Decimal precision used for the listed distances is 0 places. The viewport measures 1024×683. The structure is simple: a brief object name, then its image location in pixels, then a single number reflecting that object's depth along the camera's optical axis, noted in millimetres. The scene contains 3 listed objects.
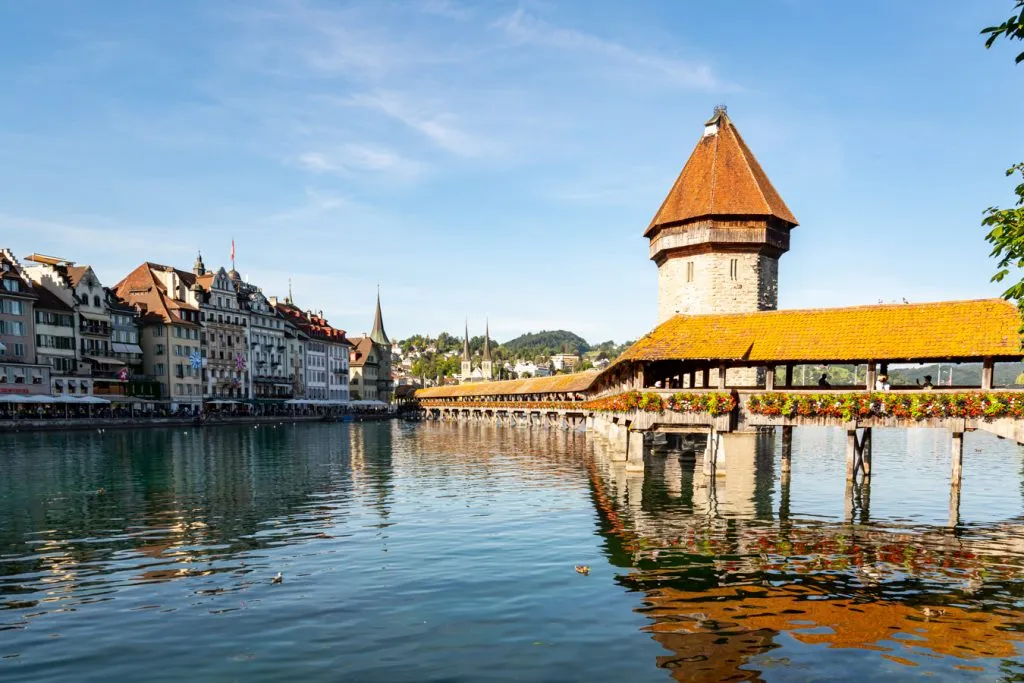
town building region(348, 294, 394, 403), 149625
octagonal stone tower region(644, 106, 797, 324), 50688
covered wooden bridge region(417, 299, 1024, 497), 24609
